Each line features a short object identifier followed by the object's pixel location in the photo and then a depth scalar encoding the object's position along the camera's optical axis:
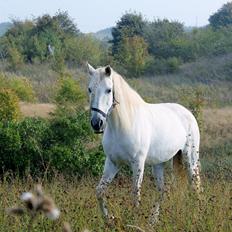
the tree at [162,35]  61.47
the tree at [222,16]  91.94
